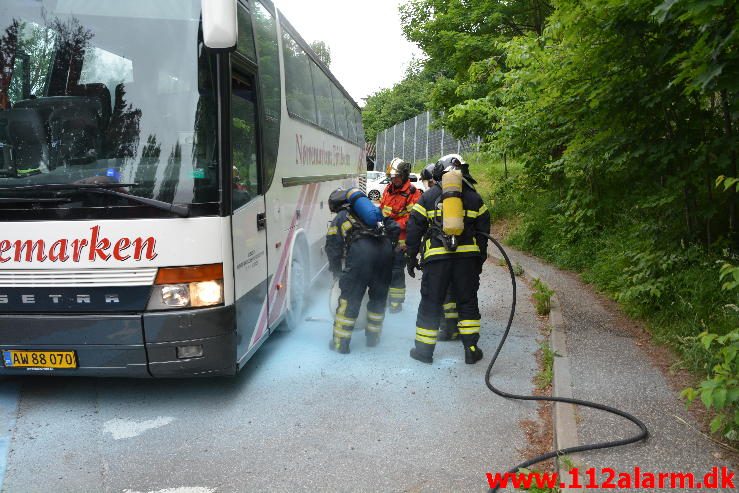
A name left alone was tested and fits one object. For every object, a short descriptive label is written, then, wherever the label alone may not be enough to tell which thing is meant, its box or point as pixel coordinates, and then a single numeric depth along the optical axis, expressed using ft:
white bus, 12.76
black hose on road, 11.66
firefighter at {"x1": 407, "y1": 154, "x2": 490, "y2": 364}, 17.56
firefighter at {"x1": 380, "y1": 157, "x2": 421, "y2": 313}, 24.02
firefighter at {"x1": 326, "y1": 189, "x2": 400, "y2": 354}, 18.56
